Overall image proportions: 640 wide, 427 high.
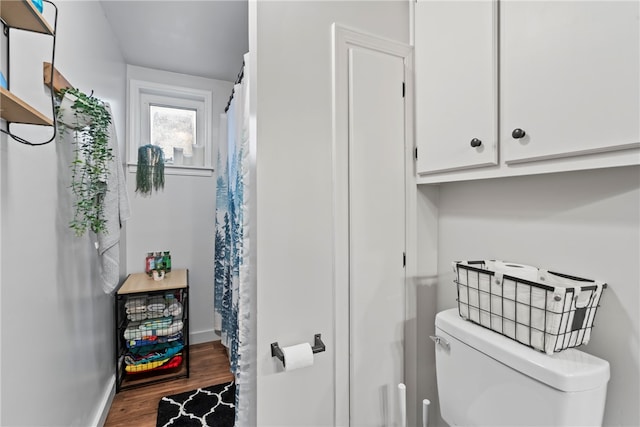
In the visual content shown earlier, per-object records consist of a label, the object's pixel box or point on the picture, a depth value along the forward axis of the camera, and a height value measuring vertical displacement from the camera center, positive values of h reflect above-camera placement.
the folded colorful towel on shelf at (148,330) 2.08 -0.84
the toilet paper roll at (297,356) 0.95 -0.47
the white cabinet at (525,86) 0.65 +0.35
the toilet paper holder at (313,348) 0.96 -0.46
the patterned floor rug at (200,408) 1.74 -1.23
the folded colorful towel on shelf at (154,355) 2.11 -1.04
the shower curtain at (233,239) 1.15 -0.16
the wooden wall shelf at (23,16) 0.71 +0.50
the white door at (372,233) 1.09 -0.08
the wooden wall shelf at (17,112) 0.67 +0.26
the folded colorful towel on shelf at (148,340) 2.08 -0.92
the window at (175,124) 2.55 +0.81
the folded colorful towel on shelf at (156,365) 2.10 -1.11
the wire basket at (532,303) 0.73 -0.25
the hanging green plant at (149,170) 2.49 +0.37
